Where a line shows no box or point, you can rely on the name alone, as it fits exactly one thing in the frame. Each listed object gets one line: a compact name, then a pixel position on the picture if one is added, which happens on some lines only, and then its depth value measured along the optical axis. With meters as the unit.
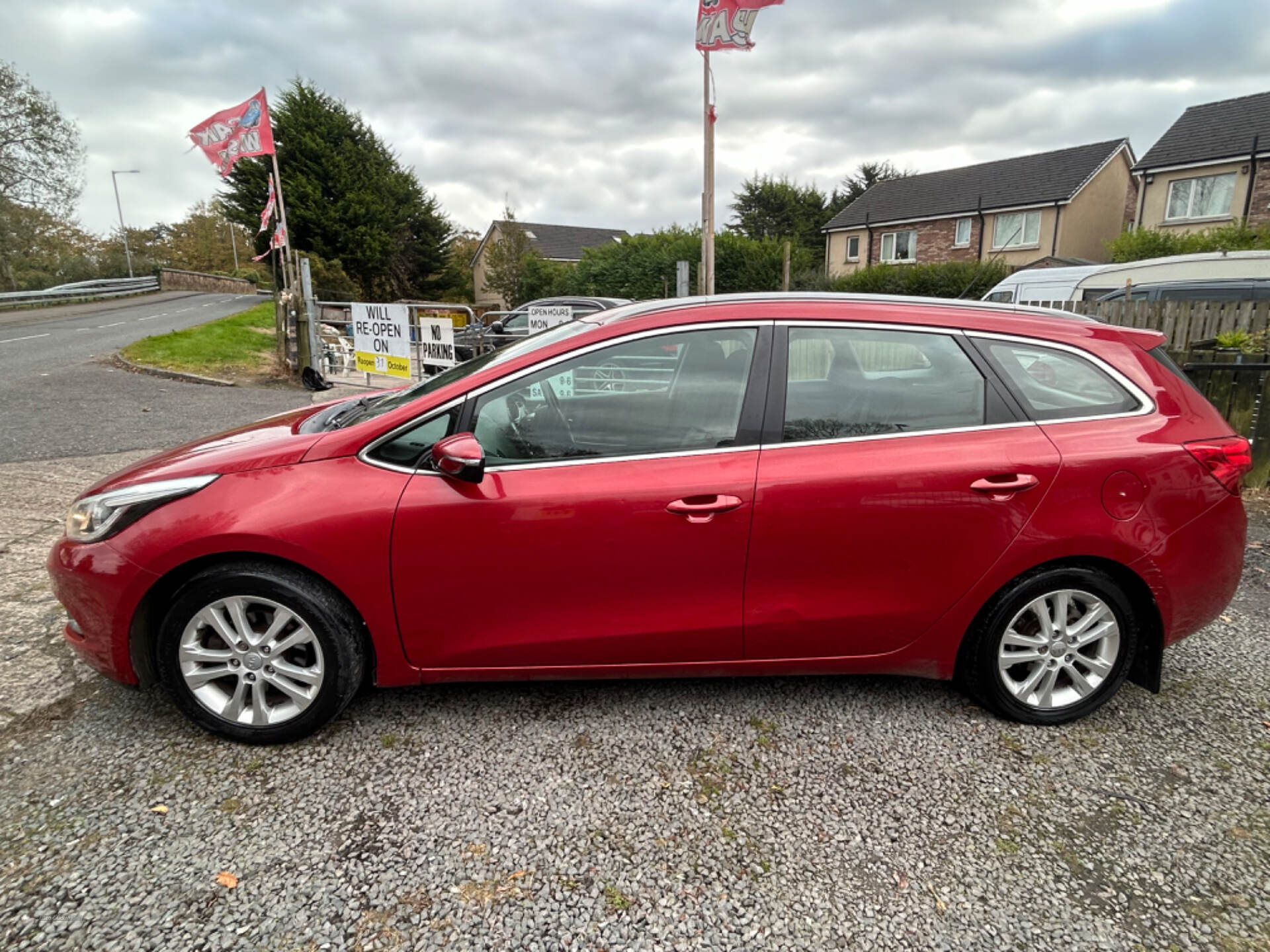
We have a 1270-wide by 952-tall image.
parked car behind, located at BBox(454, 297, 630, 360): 13.49
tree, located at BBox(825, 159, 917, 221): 49.09
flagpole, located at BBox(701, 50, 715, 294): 12.58
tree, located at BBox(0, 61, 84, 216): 32.53
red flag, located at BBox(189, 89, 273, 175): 13.61
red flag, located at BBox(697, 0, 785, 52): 10.95
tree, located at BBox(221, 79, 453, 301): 32.47
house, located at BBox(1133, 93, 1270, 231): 23.22
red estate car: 2.51
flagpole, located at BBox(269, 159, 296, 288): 13.96
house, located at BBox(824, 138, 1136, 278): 29.20
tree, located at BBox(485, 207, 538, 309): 36.50
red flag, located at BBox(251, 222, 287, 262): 15.02
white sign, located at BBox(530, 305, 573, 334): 12.79
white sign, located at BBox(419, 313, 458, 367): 10.91
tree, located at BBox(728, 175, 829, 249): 46.72
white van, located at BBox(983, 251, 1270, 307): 10.14
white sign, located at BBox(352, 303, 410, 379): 11.25
